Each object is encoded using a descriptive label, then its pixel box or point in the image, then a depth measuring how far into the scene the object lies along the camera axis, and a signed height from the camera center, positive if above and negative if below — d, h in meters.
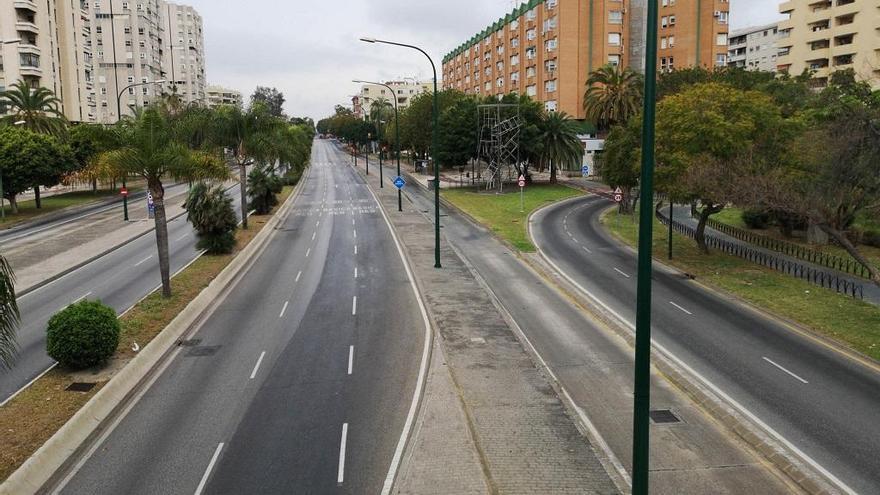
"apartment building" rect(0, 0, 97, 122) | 72.12 +13.45
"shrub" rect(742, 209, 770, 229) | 45.69 -3.89
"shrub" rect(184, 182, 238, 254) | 33.72 -2.61
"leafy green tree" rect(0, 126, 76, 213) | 50.44 +0.46
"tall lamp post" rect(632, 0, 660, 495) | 9.04 -1.85
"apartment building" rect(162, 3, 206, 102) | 170.50 +30.16
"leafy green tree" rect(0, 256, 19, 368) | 10.33 -2.12
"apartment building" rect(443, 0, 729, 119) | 85.69 +15.70
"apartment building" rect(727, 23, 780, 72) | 136.12 +23.72
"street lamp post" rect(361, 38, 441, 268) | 32.81 -2.68
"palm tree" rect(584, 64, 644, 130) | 71.25 +7.00
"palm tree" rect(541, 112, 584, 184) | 73.19 +2.41
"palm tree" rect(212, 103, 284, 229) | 43.91 +2.10
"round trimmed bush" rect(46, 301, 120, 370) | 17.05 -4.27
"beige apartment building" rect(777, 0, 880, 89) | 75.06 +14.42
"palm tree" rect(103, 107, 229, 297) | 23.89 +0.29
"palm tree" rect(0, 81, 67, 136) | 61.03 +5.09
